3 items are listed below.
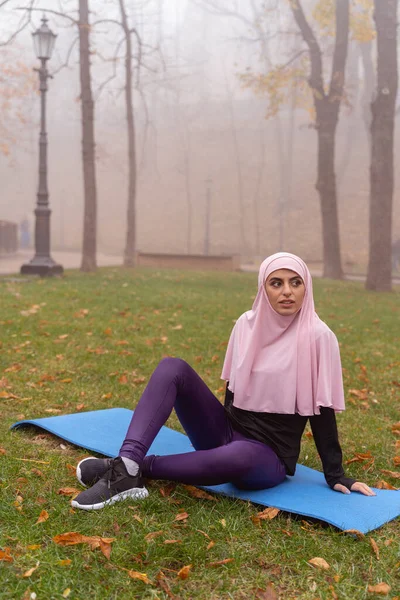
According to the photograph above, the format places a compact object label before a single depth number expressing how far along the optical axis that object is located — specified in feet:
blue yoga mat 10.91
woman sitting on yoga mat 11.35
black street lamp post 48.44
